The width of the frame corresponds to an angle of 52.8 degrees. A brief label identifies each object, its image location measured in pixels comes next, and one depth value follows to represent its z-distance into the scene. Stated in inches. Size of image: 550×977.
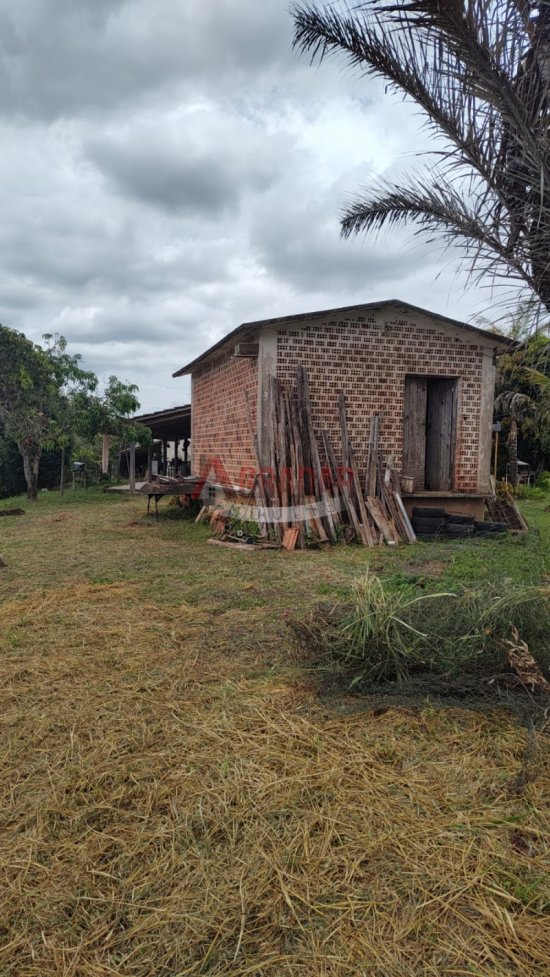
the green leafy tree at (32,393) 630.5
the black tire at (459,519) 381.1
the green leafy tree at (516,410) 804.6
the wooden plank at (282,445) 361.1
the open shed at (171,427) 677.9
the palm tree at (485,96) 121.4
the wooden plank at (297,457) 359.3
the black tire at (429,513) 380.2
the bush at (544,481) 877.0
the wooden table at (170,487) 449.7
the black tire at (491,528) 376.8
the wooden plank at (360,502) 352.5
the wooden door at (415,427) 405.7
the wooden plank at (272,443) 363.5
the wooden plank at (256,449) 368.8
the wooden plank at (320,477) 357.0
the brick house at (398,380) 373.7
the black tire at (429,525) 375.6
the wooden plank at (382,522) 356.2
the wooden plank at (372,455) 378.3
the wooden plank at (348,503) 355.3
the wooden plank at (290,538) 339.0
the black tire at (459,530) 373.4
